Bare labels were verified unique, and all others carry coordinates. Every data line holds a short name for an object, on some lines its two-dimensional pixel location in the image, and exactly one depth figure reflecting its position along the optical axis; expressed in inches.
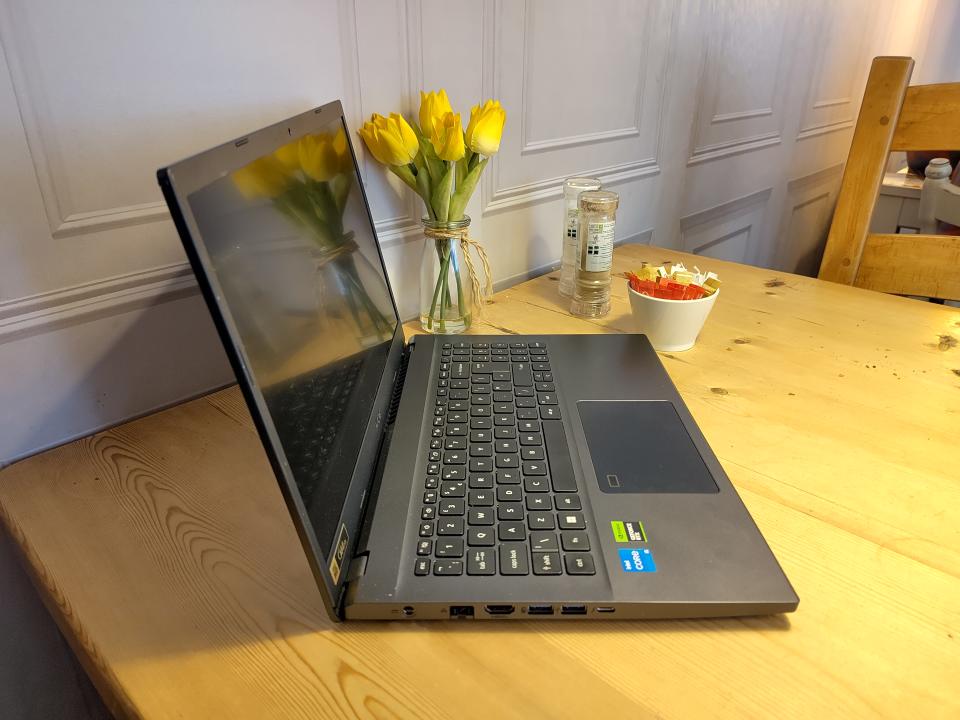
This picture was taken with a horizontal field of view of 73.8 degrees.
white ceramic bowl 33.1
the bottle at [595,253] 36.4
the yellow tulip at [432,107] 32.4
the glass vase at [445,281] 34.2
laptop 16.1
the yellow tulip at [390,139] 31.2
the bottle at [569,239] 42.1
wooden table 15.8
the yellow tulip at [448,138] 31.2
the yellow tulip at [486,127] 32.5
